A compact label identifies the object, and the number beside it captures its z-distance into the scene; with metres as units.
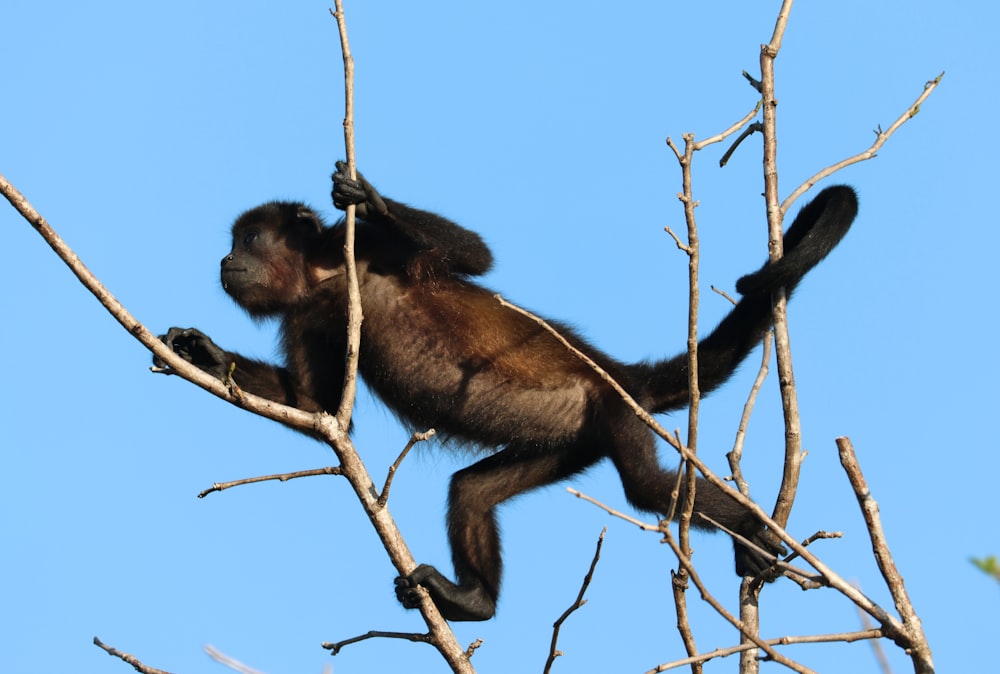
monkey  14.54
